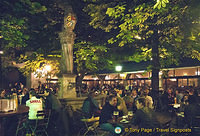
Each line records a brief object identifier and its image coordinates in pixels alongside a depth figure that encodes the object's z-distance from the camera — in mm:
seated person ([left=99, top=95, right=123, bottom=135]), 6312
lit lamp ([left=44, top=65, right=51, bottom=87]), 14717
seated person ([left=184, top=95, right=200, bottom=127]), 6860
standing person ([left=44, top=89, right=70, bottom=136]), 7047
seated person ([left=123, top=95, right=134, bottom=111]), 11064
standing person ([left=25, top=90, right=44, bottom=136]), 7482
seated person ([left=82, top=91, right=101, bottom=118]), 8160
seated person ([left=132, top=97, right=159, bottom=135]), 5504
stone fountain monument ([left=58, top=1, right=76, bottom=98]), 10352
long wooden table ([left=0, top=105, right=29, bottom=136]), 6618
